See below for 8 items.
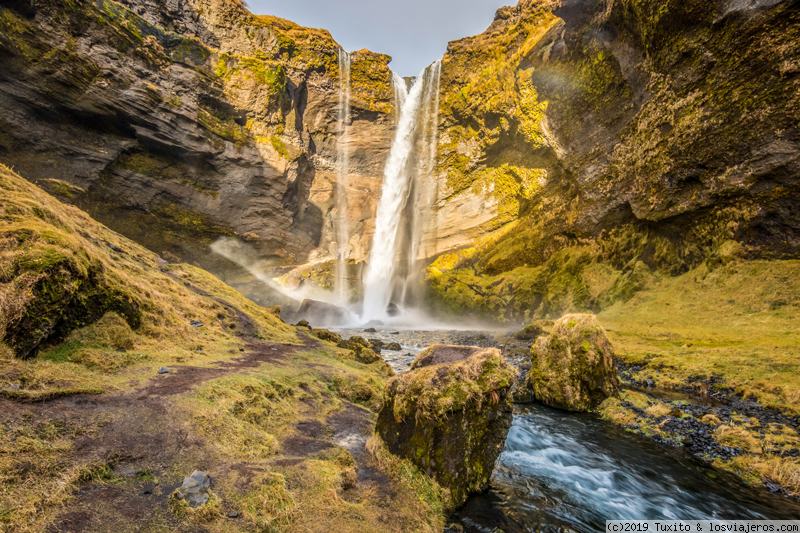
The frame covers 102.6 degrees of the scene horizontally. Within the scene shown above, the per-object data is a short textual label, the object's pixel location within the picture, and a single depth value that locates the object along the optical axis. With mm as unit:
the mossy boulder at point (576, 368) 9727
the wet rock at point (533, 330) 21797
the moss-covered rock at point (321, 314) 36656
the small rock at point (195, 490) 3195
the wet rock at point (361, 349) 13898
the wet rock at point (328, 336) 17219
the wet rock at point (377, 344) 19788
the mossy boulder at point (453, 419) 4797
